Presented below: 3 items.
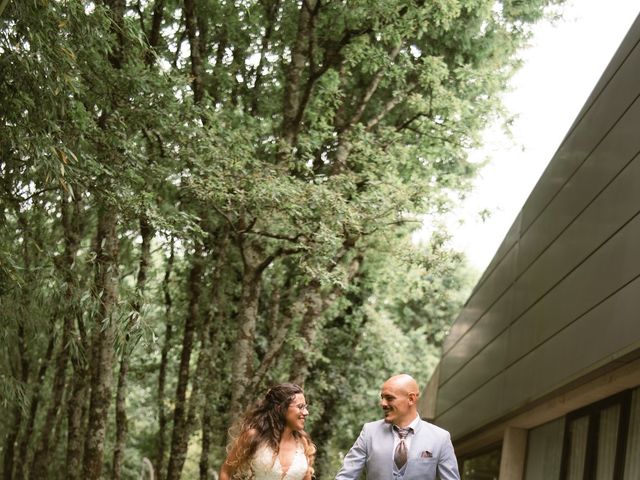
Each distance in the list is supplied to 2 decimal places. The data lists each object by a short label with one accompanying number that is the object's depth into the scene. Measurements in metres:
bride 6.14
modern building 6.74
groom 5.34
